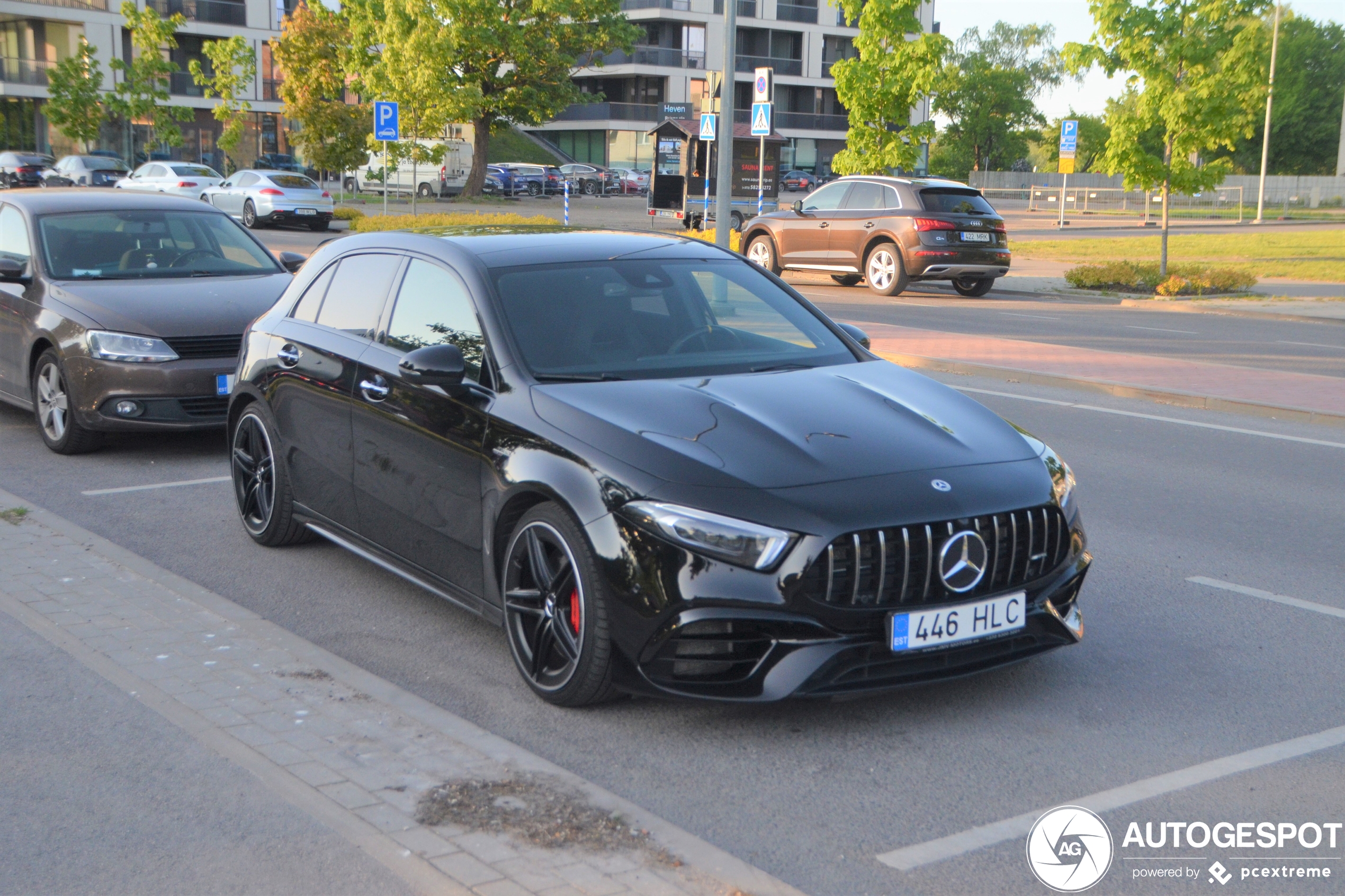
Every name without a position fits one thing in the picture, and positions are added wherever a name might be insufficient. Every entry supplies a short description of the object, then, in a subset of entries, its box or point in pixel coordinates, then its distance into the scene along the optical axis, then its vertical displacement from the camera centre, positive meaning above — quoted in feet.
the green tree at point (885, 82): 96.07 +7.90
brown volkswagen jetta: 28.84 -2.62
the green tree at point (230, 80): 168.96 +12.72
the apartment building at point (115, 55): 213.05 +19.71
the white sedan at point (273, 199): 125.39 -1.15
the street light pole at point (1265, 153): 180.04 +6.69
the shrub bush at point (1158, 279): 76.38 -4.30
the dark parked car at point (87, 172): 151.02 +1.23
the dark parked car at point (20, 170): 171.22 +1.53
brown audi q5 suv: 71.51 -1.96
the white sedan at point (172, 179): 132.16 +0.59
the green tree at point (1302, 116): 313.94 +19.72
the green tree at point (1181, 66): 75.10 +7.35
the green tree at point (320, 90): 161.79 +11.49
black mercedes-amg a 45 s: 13.91 -3.05
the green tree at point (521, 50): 165.17 +17.16
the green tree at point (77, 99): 181.16 +10.93
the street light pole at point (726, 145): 67.46 +2.39
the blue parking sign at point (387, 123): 98.84 +4.61
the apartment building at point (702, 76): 272.72 +23.51
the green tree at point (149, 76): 174.81 +13.74
